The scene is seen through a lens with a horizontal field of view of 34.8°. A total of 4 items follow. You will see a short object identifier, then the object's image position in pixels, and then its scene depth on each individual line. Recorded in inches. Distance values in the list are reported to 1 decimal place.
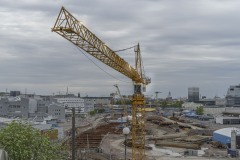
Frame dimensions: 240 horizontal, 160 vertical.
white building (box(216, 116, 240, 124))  3809.1
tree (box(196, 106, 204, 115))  5733.8
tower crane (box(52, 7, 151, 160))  1322.1
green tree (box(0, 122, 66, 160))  820.0
